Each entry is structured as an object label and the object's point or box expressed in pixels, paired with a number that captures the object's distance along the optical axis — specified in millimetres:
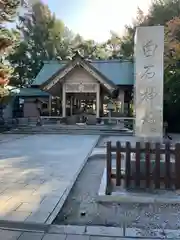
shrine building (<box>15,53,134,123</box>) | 13486
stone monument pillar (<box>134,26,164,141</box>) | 3794
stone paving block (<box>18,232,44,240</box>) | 2263
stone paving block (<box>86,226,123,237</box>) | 2374
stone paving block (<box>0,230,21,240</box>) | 2259
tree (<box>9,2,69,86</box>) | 22267
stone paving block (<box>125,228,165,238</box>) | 2351
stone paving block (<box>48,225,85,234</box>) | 2416
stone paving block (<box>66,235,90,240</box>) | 2291
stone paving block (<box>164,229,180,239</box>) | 2337
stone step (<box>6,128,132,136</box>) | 11850
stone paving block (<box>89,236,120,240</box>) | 2293
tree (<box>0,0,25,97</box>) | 8852
